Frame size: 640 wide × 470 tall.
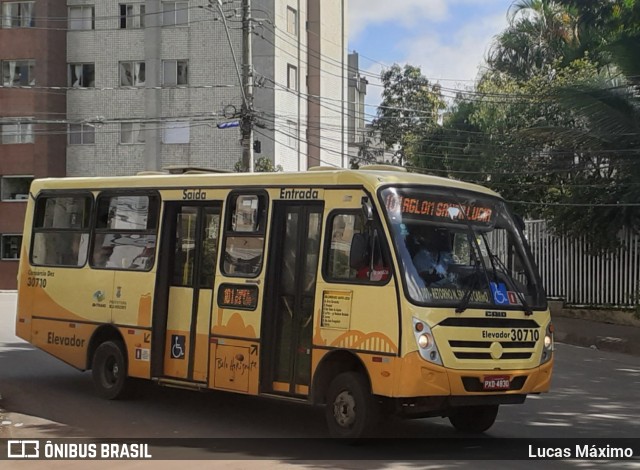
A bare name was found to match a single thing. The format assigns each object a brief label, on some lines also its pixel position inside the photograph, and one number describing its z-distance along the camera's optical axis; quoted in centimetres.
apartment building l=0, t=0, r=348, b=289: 4484
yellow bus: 997
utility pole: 2973
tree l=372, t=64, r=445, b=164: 5844
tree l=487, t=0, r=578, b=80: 4350
